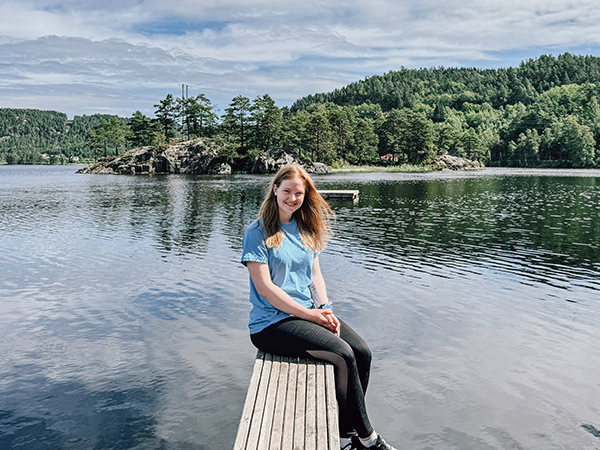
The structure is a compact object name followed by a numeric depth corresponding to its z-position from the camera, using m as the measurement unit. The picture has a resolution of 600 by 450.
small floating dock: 41.28
